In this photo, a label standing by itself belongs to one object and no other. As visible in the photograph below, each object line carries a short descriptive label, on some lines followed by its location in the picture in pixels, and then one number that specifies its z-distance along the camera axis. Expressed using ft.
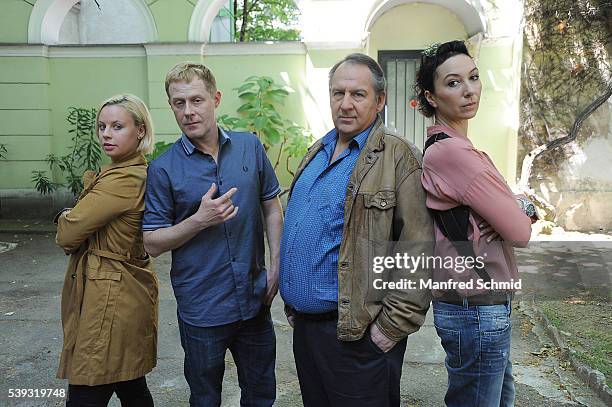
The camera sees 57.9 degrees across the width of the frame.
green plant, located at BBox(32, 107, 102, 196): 28.04
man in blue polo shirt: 7.65
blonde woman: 7.70
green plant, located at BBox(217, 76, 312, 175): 25.94
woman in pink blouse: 6.17
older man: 6.39
